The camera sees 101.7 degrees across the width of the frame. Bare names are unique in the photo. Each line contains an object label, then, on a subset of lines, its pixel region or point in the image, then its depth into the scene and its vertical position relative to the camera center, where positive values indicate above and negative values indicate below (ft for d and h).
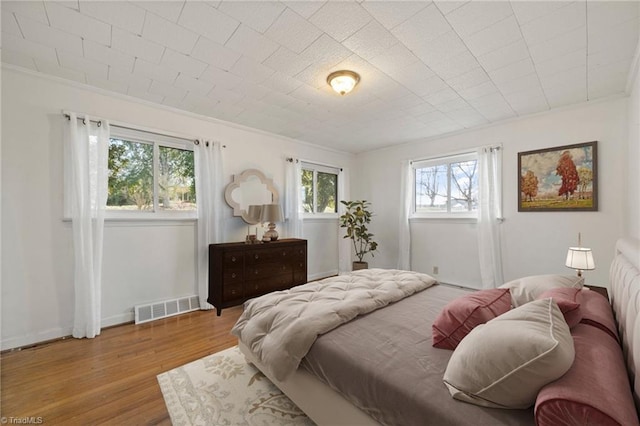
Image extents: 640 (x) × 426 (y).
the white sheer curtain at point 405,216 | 14.92 -0.30
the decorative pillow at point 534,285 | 4.84 -1.48
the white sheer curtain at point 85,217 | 8.37 -0.06
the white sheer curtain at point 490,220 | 11.89 -0.47
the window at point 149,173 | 9.69 +1.65
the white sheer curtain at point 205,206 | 11.06 +0.32
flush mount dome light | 7.65 +3.91
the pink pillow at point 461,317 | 4.12 -1.73
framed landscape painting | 9.93 +1.23
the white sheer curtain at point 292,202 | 14.15 +0.56
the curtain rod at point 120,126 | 8.37 +3.19
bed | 2.38 -2.21
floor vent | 9.64 -3.70
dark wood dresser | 10.35 -2.45
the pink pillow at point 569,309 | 3.65 -1.42
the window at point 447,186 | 13.35 +1.31
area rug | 5.12 -4.02
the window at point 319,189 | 15.94 +1.49
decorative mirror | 12.10 +0.95
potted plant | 15.65 -0.91
